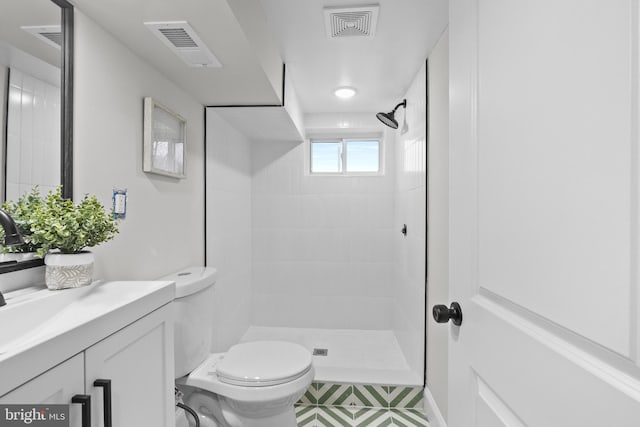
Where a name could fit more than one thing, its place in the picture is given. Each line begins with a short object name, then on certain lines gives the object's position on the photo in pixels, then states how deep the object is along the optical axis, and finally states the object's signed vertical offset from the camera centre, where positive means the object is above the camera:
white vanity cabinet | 0.61 -0.35
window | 3.34 +0.57
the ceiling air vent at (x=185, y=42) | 1.22 +0.66
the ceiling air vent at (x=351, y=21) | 1.57 +0.93
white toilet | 1.49 -0.72
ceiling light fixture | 2.58 +0.93
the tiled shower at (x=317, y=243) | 3.15 -0.27
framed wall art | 1.49 +0.35
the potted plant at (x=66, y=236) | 0.91 -0.06
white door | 0.40 +0.00
